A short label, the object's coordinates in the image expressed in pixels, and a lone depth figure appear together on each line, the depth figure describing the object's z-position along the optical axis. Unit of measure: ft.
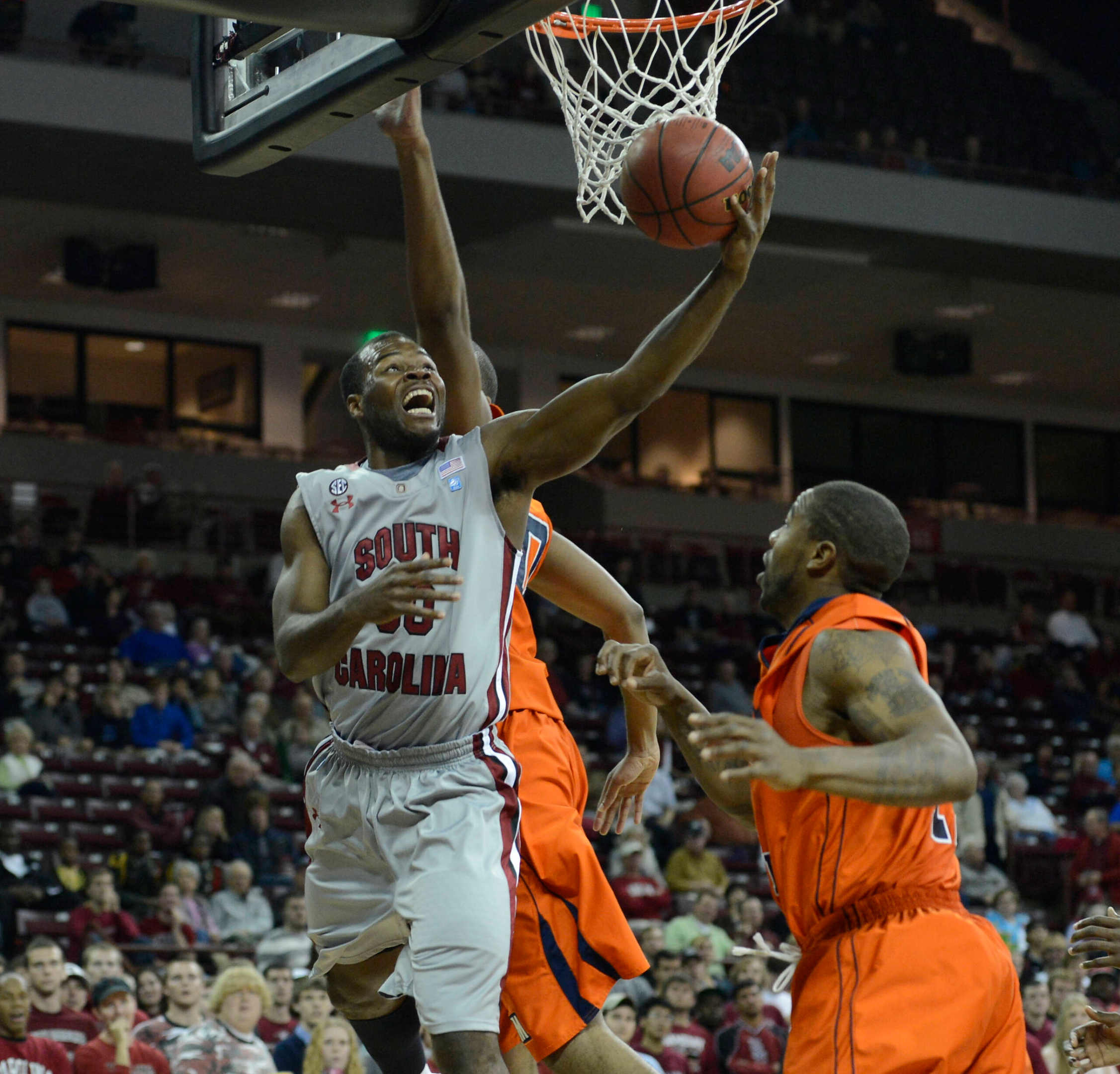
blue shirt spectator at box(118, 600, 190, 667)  49.88
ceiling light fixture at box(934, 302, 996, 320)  71.87
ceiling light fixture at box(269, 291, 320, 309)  71.36
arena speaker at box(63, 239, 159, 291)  63.57
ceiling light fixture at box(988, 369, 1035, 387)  82.43
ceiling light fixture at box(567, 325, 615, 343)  74.79
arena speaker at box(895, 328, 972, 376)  75.00
